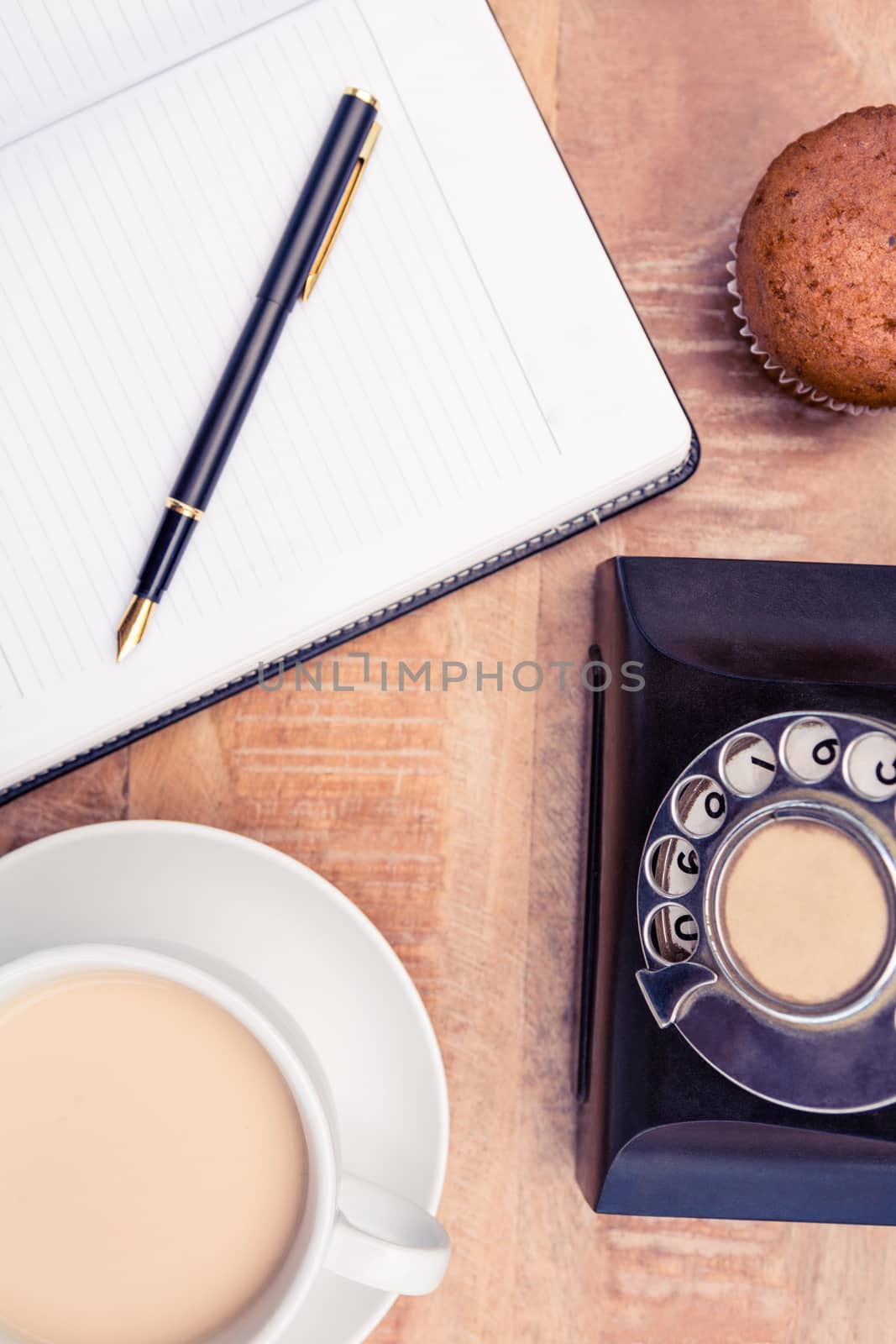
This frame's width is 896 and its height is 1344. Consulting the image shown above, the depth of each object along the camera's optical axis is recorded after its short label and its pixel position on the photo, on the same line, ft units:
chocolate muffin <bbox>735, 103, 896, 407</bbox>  1.30
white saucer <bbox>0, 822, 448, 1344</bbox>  1.35
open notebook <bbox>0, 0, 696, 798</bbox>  1.41
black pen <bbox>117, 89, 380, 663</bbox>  1.38
